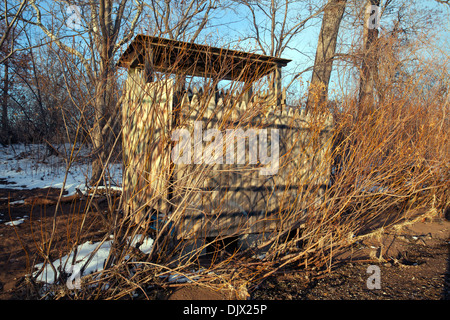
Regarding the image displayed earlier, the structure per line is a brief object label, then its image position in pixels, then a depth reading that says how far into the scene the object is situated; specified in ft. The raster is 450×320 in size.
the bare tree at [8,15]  13.52
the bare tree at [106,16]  21.45
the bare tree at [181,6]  27.88
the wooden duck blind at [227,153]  8.34
